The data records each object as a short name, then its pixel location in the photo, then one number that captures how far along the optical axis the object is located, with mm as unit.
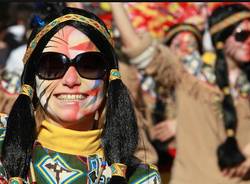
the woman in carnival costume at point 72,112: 5297
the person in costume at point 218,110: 9586
